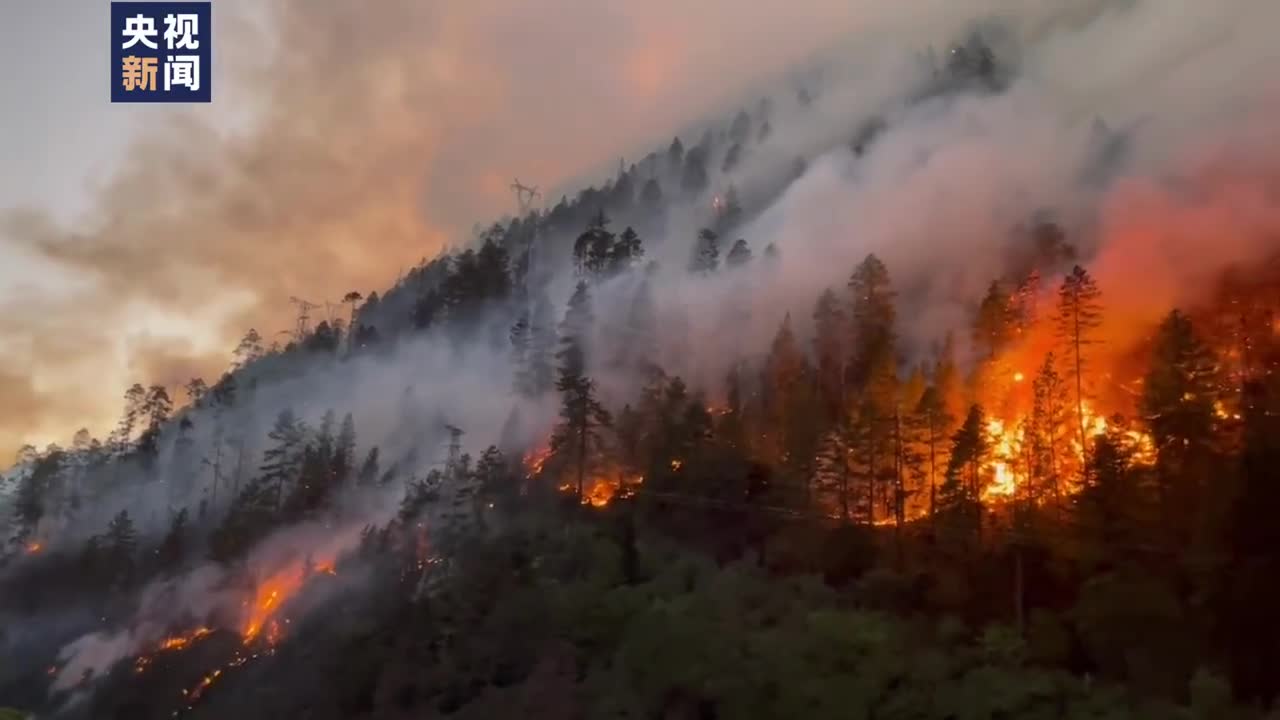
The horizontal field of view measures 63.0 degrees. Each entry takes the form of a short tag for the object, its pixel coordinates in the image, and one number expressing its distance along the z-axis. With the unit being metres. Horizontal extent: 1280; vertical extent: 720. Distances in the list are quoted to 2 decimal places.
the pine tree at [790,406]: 54.34
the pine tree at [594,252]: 104.81
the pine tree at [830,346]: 67.00
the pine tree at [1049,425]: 49.66
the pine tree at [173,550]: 95.56
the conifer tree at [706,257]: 96.38
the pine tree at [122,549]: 96.88
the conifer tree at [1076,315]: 57.84
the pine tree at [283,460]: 91.56
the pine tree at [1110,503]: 38.31
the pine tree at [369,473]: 90.69
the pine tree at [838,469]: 50.41
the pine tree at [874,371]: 51.53
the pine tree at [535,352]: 87.44
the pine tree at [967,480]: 43.41
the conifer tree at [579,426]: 63.53
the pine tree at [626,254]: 103.25
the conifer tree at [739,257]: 95.00
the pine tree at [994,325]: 65.88
